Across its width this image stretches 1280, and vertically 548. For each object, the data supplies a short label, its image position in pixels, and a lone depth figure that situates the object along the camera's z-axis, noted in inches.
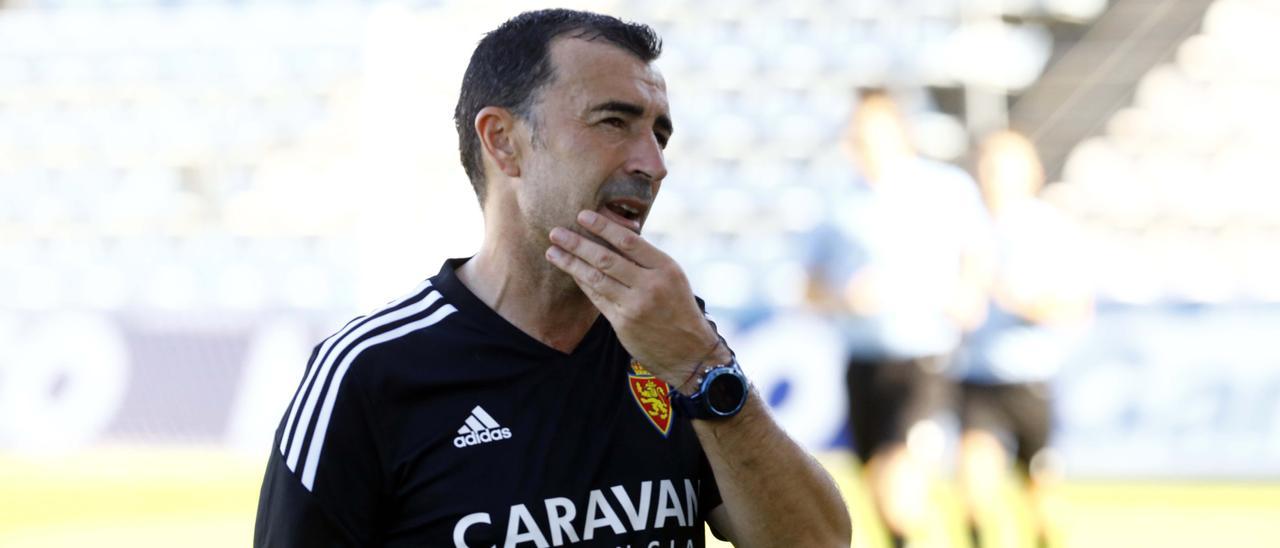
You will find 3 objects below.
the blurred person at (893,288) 521.0
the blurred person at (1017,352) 527.8
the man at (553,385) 161.5
